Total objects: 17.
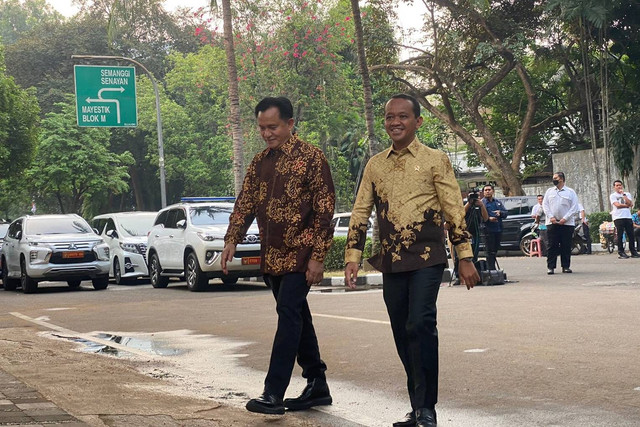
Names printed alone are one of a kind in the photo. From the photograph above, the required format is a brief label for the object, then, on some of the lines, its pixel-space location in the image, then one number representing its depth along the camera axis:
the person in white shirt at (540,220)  26.52
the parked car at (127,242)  24.39
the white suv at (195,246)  19.42
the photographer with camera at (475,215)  17.56
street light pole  30.79
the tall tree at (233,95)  24.42
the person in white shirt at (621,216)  23.31
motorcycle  27.31
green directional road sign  30.42
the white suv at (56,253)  21.86
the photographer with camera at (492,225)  18.22
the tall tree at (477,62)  34.25
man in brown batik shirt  6.55
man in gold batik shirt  5.91
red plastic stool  28.95
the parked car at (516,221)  30.06
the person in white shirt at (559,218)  18.88
